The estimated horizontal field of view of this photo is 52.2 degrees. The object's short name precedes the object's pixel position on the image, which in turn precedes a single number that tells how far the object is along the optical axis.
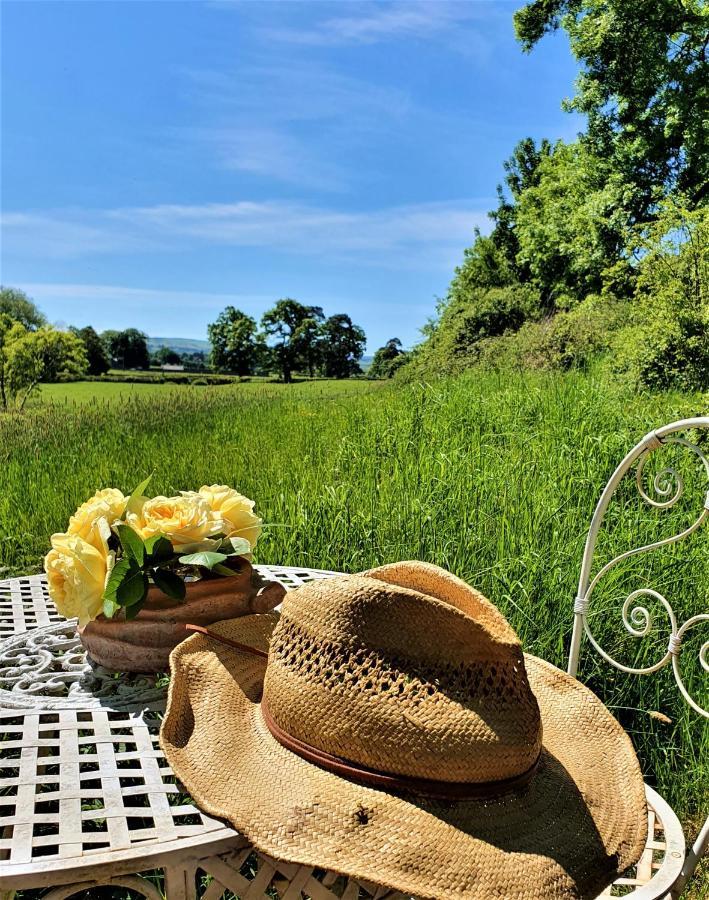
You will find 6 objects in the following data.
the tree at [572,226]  13.30
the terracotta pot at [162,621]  1.36
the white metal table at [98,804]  0.91
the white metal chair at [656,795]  1.21
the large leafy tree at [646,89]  12.27
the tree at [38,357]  17.39
